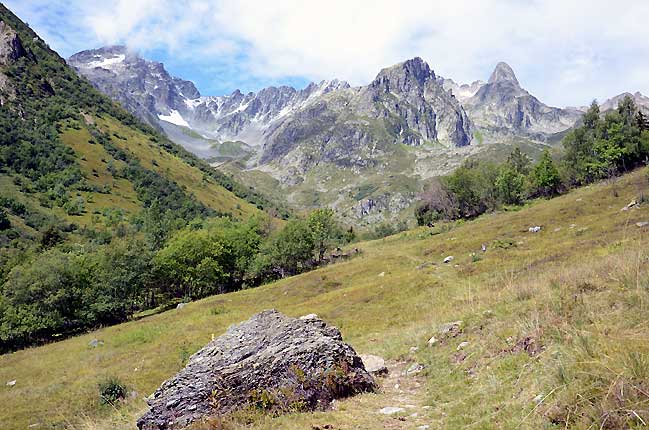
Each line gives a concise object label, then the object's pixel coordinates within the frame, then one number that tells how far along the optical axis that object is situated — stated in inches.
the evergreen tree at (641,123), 3843.5
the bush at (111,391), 788.6
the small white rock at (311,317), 511.9
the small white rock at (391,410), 353.0
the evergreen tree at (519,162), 4854.8
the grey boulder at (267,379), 381.1
